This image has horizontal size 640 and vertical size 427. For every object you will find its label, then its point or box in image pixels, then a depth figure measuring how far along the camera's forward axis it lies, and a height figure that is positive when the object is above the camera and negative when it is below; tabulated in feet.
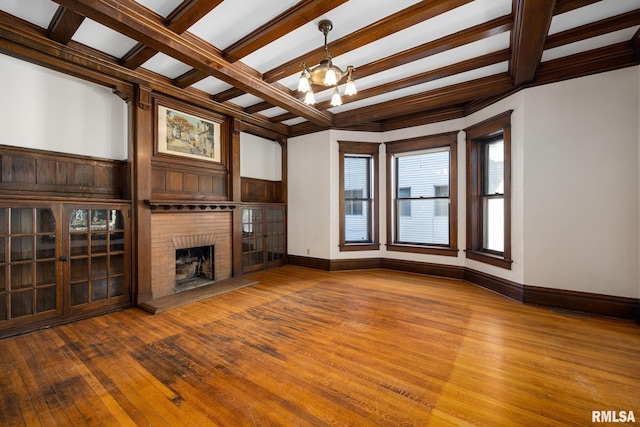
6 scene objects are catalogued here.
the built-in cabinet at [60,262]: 8.89 -1.80
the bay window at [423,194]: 16.03 +1.09
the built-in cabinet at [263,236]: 17.13 -1.67
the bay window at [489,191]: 12.87 +1.06
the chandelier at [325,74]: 8.61 +4.74
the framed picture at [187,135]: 13.01 +4.10
